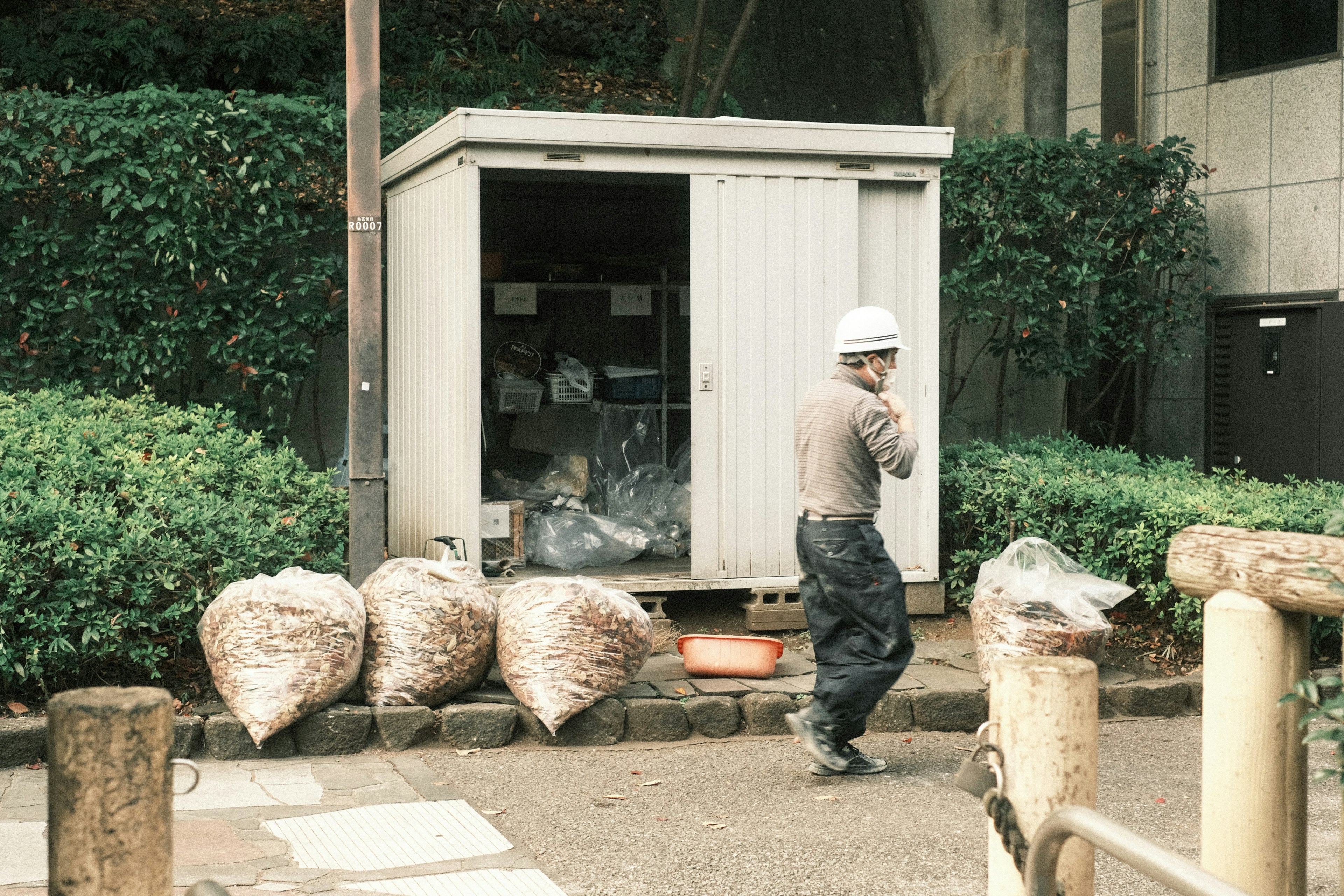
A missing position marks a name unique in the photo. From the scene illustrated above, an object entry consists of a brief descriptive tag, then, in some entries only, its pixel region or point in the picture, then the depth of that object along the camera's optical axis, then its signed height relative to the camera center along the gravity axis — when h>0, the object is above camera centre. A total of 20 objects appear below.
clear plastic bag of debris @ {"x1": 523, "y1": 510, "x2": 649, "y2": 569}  9.02 -0.95
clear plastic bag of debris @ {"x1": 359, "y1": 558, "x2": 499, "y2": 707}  6.38 -1.11
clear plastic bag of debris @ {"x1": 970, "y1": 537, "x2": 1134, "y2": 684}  7.02 -1.08
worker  5.92 -0.64
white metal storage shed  7.83 +0.63
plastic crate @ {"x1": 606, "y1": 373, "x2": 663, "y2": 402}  11.17 +0.07
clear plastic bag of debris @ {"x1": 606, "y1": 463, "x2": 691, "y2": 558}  9.30 -0.78
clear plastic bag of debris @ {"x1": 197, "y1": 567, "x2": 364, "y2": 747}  5.98 -1.11
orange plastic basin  7.08 -1.32
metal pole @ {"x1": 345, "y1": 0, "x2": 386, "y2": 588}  7.23 +0.59
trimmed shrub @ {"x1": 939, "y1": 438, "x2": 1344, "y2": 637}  7.54 -0.64
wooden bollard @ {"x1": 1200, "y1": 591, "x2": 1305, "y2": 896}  3.28 -0.83
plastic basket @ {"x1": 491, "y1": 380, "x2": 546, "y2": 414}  10.85 +0.01
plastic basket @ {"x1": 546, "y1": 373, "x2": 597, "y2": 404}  10.95 +0.04
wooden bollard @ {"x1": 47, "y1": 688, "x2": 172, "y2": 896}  2.31 -0.67
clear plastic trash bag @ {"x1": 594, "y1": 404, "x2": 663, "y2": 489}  10.76 -0.33
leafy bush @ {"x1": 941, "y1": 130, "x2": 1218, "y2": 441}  10.91 +1.22
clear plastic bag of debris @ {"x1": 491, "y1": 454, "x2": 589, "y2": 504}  10.05 -0.64
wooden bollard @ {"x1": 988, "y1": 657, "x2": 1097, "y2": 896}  2.90 -0.73
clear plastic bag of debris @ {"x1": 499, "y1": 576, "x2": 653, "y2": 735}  6.38 -1.16
